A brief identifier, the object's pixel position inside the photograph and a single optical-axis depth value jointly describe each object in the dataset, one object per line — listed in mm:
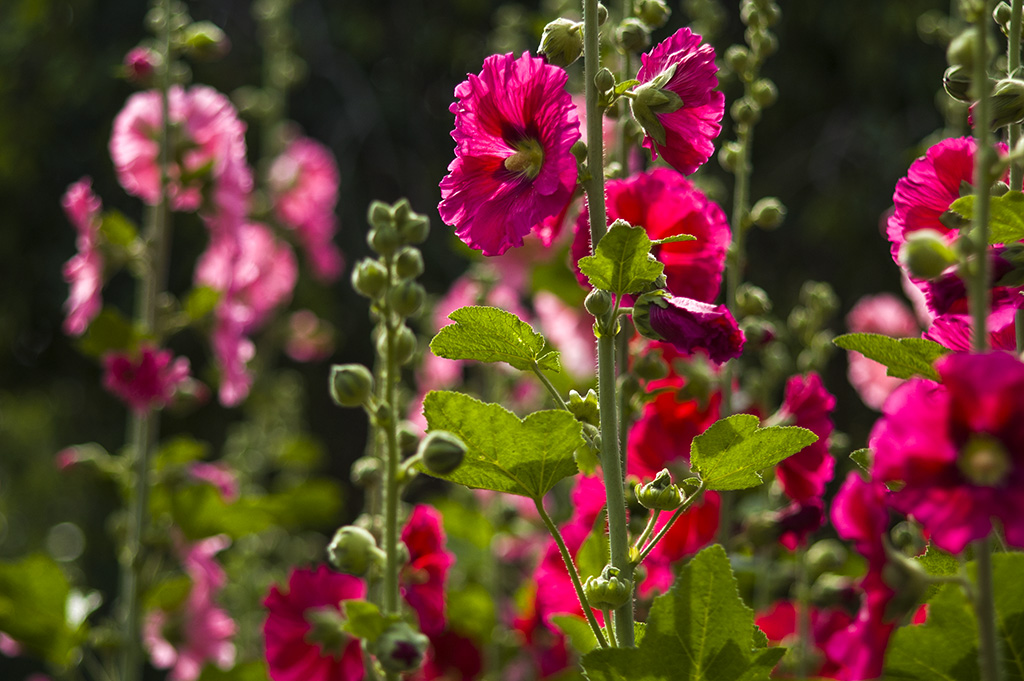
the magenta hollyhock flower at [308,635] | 2178
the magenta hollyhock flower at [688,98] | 1988
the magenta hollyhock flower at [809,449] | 2121
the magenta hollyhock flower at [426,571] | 2206
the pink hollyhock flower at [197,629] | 2981
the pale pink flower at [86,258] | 2713
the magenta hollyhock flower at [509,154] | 1963
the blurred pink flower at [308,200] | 4432
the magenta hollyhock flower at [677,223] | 2048
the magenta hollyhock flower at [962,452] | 1802
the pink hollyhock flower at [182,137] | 2827
